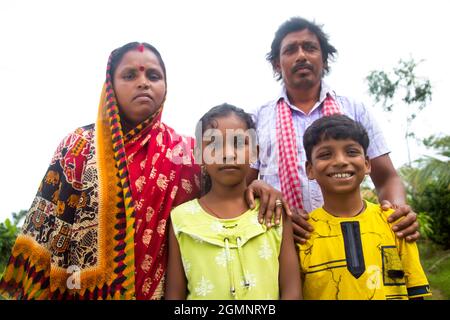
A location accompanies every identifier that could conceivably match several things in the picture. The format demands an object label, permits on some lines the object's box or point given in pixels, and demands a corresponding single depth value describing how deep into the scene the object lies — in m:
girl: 1.99
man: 2.62
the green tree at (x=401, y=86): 18.34
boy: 2.07
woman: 2.14
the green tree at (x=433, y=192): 11.23
